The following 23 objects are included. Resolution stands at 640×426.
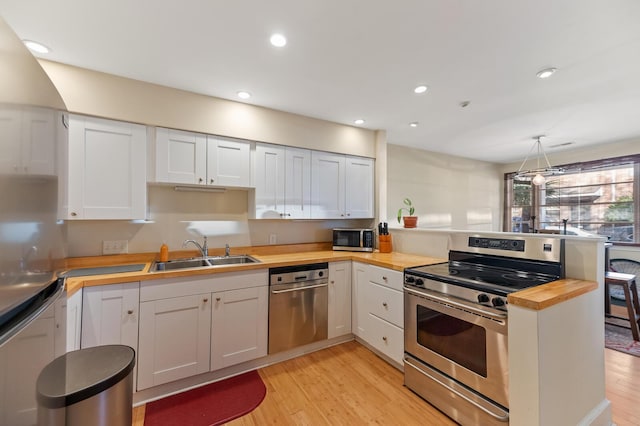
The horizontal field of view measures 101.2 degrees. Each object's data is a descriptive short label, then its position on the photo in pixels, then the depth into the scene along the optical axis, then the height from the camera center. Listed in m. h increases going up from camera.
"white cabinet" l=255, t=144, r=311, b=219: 2.73 +0.34
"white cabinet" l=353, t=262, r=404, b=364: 2.22 -0.88
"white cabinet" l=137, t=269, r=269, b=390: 1.89 -0.87
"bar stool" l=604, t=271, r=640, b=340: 2.78 -0.86
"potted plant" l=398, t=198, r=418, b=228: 3.21 -0.09
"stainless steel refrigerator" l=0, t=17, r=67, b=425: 0.53 -0.04
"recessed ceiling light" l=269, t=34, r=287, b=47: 1.70 +1.14
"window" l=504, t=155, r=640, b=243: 4.11 +0.23
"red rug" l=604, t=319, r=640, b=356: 2.62 -1.35
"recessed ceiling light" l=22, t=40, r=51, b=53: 1.72 +1.12
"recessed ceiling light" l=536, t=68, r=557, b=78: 2.07 +1.13
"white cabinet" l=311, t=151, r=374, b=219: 3.07 +0.34
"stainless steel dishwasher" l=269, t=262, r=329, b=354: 2.37 -0.86
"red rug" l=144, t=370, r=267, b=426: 1.73 -1.36
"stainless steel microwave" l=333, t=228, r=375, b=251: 3.14 -0.31
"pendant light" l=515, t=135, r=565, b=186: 3.45 +0.54
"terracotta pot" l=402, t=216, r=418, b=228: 3.21 -0.09
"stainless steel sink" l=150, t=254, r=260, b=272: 2.31 -0.46
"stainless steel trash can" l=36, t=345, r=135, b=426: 0.77 -0.65
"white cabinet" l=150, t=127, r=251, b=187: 2.28 +0.50
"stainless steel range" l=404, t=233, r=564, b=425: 1.52 -0.70
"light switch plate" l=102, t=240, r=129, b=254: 2.27 -0.29
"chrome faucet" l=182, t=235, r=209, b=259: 2.56 -0.33
